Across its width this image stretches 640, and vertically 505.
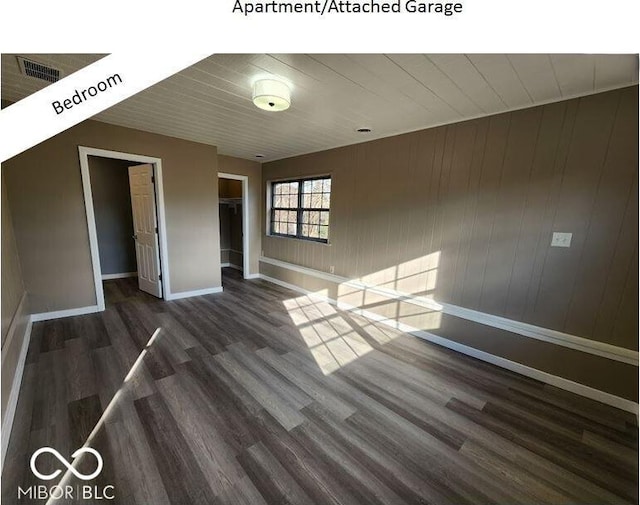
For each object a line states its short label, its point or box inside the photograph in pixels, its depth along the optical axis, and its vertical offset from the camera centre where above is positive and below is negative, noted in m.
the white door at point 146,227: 3.63 -0.37
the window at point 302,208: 4.11 +0.03
